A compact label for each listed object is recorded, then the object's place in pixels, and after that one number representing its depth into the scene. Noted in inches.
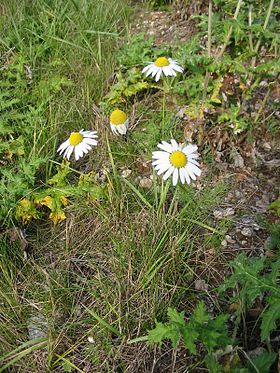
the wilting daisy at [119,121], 13.1
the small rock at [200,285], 12.0
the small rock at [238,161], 14.8
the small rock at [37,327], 11.3
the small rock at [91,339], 11.2
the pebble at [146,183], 14.6
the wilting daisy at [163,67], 13.6
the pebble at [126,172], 14.8
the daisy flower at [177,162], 11.1
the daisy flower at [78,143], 12.6
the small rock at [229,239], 13.0
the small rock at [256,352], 10.5
